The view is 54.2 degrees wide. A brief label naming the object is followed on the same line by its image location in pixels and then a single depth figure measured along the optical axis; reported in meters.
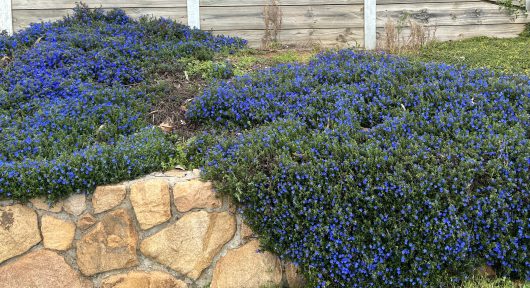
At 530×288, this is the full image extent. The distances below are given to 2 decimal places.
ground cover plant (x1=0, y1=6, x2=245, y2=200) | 3.59
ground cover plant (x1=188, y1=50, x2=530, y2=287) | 3.18
